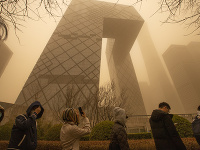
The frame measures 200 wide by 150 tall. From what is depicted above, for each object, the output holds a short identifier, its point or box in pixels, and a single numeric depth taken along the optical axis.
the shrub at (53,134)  5.10
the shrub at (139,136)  5.90
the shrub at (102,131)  4.72
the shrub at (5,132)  6.56
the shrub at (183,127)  4.80
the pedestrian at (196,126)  2.71
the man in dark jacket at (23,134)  1.63
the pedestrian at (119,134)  1.89
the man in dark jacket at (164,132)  1.71
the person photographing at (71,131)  1.60
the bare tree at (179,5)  2.48
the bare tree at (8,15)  2.43
